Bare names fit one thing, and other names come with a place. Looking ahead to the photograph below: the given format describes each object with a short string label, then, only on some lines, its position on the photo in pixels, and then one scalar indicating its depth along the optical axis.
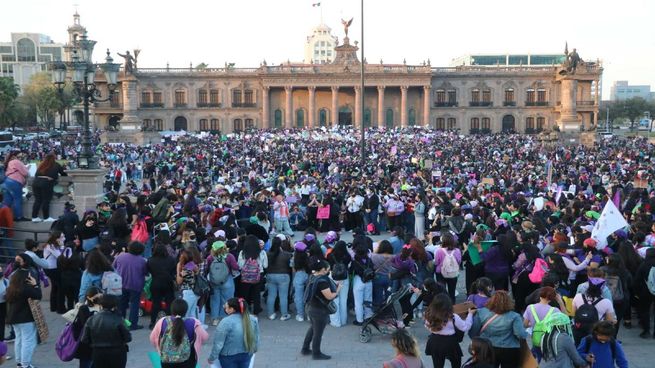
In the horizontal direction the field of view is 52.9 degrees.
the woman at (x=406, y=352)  6.04
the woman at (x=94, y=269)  10.21
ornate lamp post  16.67
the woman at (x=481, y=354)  6.22
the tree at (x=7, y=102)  68.56
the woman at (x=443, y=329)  7.36
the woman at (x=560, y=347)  6.90
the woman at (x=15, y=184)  15.26
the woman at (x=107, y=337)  7.46
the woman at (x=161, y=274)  10.82
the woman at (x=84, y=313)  7.94
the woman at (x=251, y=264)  11.50
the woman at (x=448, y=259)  11.74
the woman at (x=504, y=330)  7.46
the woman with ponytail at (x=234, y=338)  7.50
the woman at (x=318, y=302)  9.50
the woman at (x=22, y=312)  8.95
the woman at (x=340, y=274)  11.05
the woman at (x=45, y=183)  15.27
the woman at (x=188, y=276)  10.33
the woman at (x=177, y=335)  7.18
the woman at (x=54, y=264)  11.58
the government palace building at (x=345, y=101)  77.19
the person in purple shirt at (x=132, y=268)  10.84
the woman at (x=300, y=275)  11.33
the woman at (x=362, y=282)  11.27
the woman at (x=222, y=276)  11.07
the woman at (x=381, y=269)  11.37
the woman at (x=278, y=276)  11.69
